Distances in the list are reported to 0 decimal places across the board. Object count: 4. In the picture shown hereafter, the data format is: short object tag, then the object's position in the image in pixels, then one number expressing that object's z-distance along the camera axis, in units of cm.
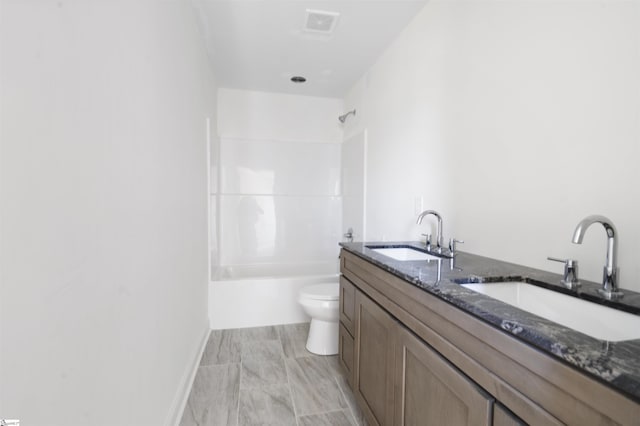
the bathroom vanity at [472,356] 50
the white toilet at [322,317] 219
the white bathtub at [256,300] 275
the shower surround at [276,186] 335
